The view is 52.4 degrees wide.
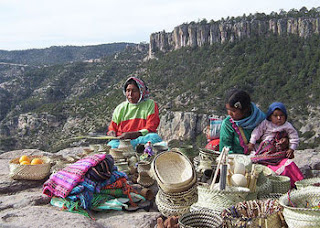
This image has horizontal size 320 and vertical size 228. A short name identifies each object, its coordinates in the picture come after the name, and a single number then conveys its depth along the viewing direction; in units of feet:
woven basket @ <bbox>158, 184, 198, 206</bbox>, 9.34
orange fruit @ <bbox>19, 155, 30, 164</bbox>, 14.53
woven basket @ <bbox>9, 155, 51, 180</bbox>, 13.42
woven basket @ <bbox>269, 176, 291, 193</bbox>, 9.98
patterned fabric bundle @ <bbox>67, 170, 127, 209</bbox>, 10.34
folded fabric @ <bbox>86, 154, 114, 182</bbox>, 11.13
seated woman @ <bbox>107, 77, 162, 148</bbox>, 17.85
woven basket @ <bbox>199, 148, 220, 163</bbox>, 11.82
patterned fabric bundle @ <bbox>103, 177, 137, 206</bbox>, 11.44
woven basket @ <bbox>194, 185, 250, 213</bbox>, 7.98
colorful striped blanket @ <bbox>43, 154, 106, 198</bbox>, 10.60
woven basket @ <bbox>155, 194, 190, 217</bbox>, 9.19
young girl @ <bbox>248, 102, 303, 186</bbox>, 12.50
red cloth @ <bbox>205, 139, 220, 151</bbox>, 14.82
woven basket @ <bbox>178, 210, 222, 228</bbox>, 7.24
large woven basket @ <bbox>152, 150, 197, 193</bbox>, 9.28
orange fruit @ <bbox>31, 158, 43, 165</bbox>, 14.21
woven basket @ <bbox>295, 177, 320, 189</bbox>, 9.46
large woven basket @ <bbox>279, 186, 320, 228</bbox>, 6.50
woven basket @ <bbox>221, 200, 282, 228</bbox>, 7.01
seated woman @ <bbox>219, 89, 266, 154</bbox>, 13.08
